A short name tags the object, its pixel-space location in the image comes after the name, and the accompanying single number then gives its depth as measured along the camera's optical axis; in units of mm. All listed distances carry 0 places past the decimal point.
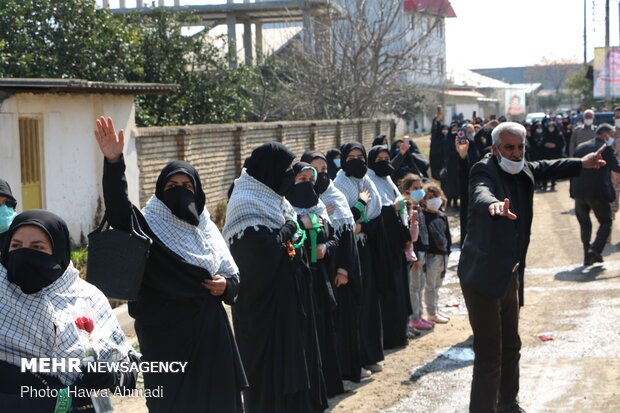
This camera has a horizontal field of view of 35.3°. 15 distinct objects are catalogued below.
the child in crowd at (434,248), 9750
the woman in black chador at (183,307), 5027
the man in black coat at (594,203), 12555
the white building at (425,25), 25694
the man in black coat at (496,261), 5879
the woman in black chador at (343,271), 7430
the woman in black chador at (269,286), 6059
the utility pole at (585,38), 50094
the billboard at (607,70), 45594
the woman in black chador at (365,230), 8203
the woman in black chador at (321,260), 6914
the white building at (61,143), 11531
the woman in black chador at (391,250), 8672
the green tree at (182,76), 20297
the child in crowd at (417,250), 9562
